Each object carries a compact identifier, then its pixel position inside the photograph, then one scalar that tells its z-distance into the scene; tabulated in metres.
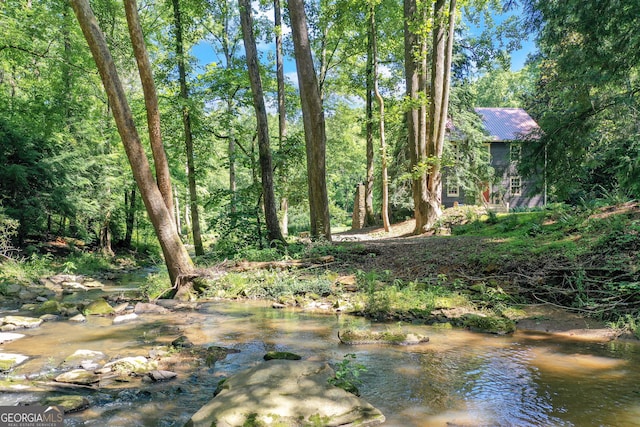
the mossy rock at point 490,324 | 5.95
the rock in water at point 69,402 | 3.45
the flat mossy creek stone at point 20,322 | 6.61
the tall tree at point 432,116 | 13.89
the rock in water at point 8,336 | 5.64
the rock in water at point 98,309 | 7.66
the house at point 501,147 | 29.45
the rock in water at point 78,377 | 4.03
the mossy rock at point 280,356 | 4.60
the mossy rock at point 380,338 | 5.47
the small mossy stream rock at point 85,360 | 4.51
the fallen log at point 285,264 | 10.33
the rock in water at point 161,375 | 4.19
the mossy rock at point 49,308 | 7.68
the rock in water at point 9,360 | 4.41
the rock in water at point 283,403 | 3.01
